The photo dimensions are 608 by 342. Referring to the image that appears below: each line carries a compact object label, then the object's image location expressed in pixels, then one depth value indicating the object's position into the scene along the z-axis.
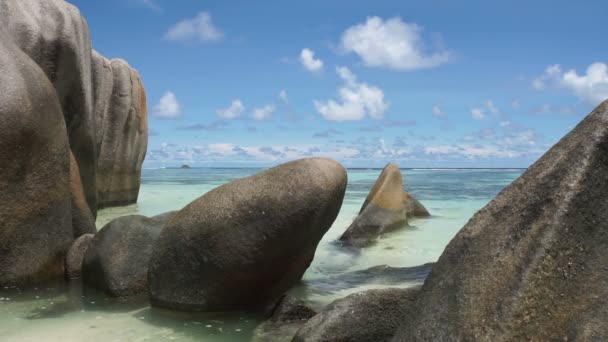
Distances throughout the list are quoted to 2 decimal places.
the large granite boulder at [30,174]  4.82
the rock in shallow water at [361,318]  3.25
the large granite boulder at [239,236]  4.24
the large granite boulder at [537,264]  2.14
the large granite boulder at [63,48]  6.28
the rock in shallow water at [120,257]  4.82
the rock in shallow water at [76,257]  5.39
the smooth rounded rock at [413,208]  12.29
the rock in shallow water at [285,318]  3.90
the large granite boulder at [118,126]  11.83
